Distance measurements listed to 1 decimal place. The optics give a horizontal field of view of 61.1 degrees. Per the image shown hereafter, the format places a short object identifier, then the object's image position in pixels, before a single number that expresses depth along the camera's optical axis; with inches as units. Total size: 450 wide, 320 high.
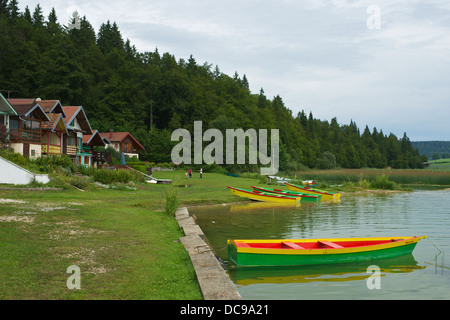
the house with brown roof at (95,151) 2080.8
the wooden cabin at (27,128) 1411.2
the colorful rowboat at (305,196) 1468.1
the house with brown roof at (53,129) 1594.5
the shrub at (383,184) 2046.0
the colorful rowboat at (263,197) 1369.3
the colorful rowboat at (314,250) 486.0
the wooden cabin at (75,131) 1801.2
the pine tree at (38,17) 4083.2
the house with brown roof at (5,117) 1321.4
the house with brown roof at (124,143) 2642.7
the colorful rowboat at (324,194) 1550.2
